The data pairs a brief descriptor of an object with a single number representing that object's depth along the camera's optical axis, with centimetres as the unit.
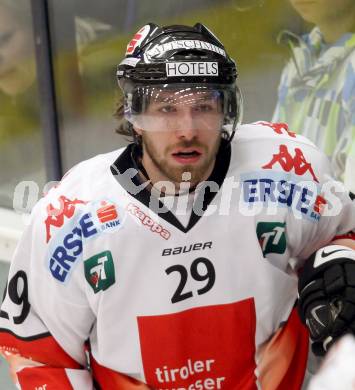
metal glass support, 875
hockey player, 706
